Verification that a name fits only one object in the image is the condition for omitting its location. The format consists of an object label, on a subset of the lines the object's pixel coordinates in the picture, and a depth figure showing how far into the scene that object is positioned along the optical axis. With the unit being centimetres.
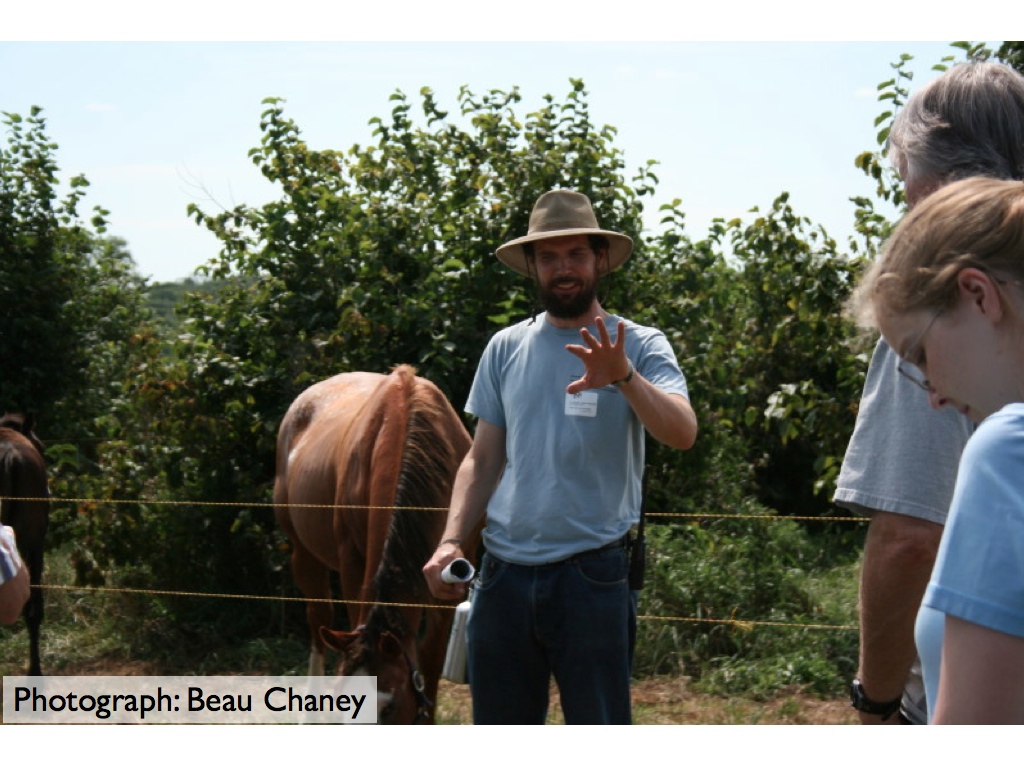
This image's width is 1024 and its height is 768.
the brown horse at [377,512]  402
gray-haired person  193
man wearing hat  294
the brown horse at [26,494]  664
